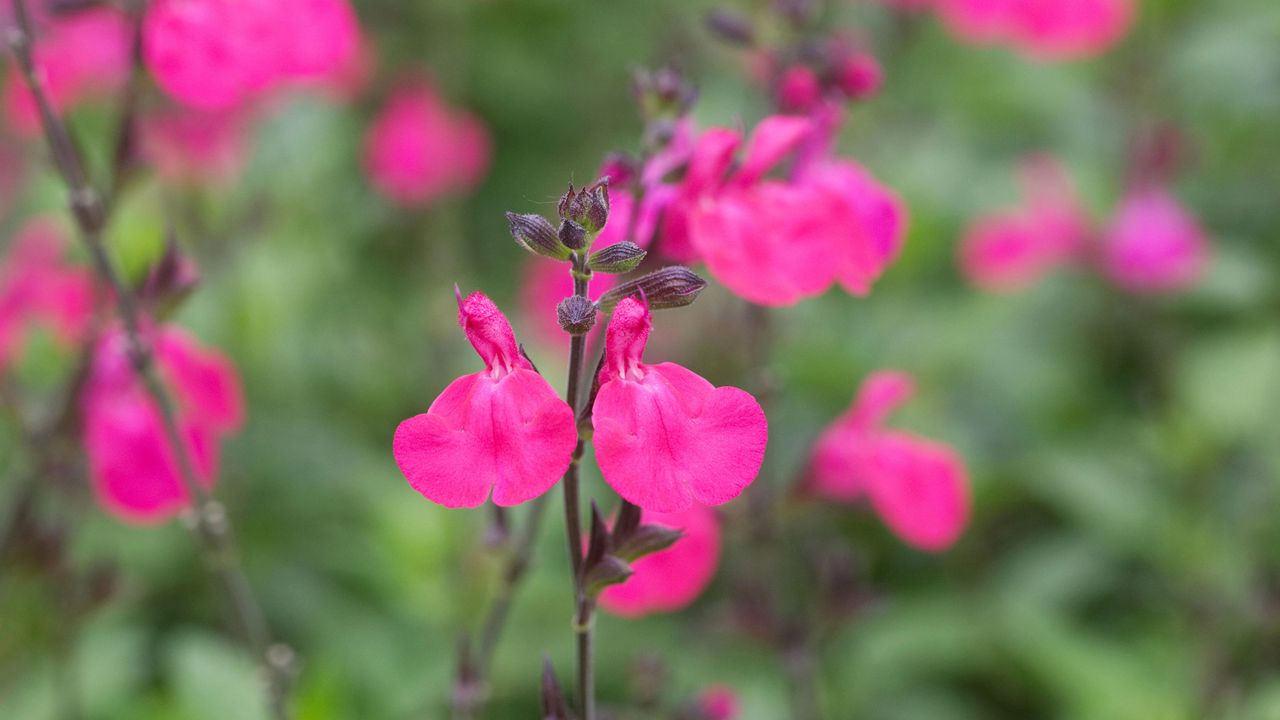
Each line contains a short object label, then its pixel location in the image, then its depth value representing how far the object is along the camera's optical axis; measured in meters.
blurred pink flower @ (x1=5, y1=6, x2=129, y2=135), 0.94
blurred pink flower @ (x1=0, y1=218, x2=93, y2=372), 0.63
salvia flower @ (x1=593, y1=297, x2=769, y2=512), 0.48
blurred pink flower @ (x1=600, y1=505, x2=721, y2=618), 0.57
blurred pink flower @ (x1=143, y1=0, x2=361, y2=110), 0.55
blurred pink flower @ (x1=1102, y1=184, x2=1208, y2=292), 0.93
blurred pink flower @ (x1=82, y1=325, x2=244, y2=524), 0.58
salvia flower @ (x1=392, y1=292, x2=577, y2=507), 0.48
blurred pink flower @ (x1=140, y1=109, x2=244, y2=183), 1.01
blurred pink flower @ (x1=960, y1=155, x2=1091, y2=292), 0.93
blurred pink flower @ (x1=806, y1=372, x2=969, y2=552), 0.59
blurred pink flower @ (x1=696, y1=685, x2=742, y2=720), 0.56
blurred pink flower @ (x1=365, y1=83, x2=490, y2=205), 1.13
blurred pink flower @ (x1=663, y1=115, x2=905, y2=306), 0.52
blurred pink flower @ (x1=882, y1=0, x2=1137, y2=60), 1.04
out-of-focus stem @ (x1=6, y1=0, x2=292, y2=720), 0.54
